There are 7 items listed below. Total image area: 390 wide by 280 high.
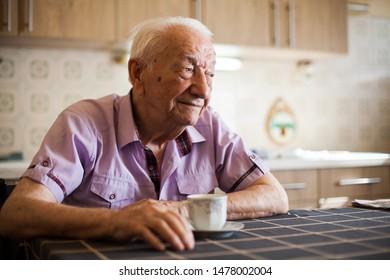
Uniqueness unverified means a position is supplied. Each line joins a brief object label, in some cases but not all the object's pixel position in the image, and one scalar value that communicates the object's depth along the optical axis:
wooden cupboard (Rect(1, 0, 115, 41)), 2.28
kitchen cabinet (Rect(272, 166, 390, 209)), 2.57
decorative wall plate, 3.14
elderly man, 1.20
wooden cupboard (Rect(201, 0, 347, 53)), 2.70
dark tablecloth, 0.77
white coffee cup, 0.91
